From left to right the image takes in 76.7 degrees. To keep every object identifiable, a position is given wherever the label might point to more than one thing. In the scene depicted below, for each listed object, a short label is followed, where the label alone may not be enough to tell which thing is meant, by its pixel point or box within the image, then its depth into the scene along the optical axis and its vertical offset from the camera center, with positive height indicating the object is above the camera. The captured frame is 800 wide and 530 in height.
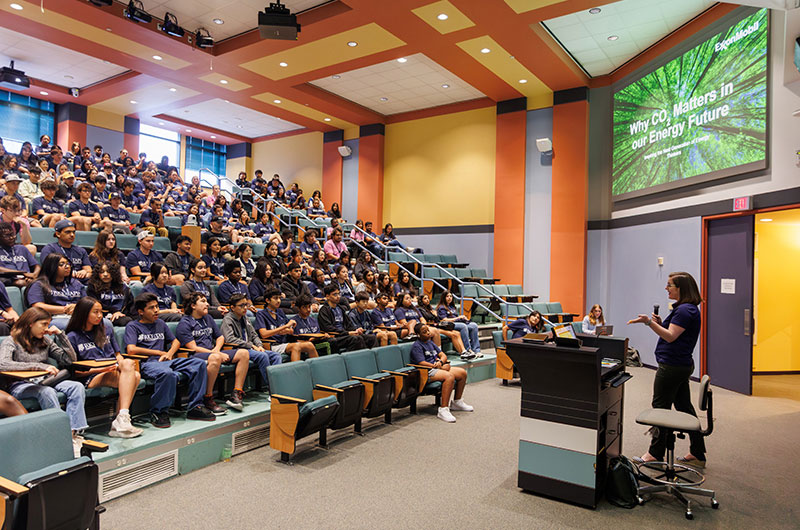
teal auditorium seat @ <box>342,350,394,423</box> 4.52 -1.01
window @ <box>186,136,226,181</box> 15.34 +3.42
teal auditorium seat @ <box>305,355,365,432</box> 4.13 -0.99
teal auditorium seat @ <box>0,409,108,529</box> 2.10 -0.95
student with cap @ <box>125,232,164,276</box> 5.63 +0.09
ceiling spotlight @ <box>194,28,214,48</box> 8.11 +3.66
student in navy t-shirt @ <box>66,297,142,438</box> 3.46 -0.66
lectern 3.13 -0.94
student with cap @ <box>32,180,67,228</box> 6.19 +0.72
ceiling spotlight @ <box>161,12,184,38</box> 7.51 +3.56
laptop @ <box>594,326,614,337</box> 3.73 -0.42
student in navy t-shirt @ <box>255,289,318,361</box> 4.95 -0.62
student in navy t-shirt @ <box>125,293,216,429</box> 3.74 -0.77
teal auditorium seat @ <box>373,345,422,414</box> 4.85 -1.02
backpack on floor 3.18 -1.34
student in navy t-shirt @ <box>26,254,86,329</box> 4.16 -0.23
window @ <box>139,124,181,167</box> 14.41 +3.55
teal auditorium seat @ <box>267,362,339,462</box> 3.73 -1.07
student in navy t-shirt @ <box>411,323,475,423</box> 5.15 -1.05
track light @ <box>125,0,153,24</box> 7.04 +3.53
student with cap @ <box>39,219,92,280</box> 4.85 +0.13
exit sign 6.21 +0.92
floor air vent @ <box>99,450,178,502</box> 3.08 -1.35
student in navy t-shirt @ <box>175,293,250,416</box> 4.14 -0.68
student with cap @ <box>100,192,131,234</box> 6.96 +0.73
